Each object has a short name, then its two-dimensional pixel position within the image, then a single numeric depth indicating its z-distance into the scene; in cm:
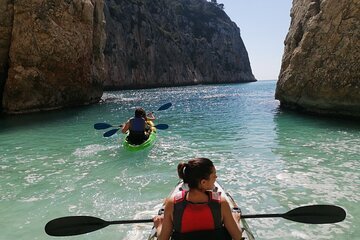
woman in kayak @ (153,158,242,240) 359
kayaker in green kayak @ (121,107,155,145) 1216
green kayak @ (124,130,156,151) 1207
